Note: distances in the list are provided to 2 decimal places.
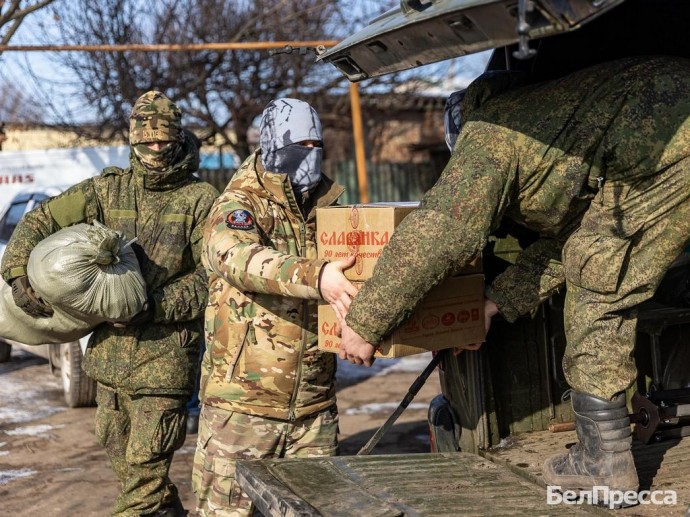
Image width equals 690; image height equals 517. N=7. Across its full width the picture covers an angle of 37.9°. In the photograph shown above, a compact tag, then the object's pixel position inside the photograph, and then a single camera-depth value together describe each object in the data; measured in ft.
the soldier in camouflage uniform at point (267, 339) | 12.18
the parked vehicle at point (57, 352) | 25.31
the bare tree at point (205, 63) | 46.26
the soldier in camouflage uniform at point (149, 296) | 15.47
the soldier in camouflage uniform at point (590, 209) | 9.67
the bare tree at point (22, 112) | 60.33
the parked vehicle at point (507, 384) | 8.97
